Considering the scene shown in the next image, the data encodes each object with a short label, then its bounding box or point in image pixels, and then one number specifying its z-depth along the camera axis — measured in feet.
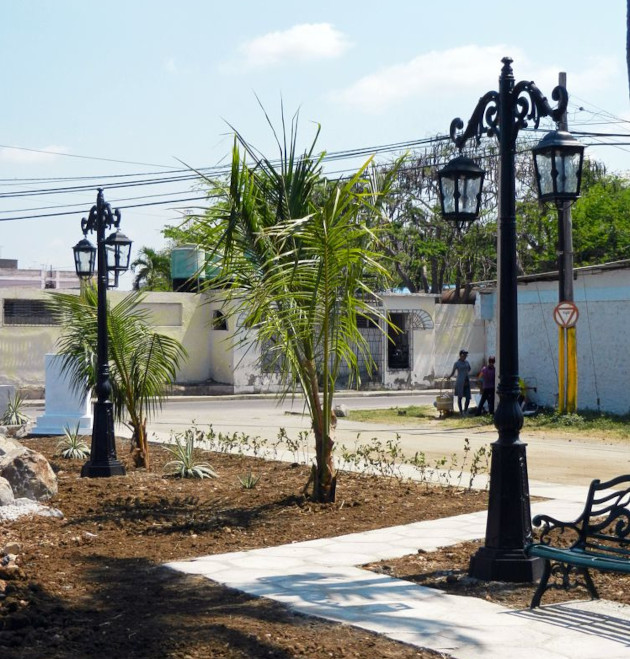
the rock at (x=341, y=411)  83.35
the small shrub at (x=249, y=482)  38.24
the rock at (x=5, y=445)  40.93
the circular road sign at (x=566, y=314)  73.10
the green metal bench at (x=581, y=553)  19.84
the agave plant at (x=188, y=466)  41.86
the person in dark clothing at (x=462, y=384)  83.76
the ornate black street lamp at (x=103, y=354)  42.98
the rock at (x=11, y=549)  25.64
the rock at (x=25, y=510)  31.55
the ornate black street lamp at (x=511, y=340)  23.04
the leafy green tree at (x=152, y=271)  166.09
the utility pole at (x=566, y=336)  75.20
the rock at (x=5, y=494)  32.60
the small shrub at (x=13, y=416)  66.95
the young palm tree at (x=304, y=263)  31.58
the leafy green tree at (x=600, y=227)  148.87
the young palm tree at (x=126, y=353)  45.50
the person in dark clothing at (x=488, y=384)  80.43
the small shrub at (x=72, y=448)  50.06
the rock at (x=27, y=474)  34.68
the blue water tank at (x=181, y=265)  122.58
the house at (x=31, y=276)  246.68
